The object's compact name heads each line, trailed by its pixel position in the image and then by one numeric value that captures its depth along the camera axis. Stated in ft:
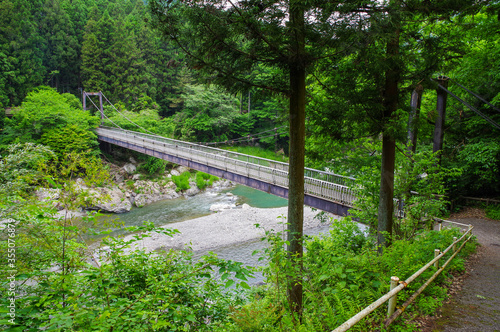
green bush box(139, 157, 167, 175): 83.56
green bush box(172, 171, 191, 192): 77.49
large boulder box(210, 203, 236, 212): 61.46
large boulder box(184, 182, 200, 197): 76.33
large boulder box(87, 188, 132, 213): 57.82
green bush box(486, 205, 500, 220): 35.70
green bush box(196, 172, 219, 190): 81.30
